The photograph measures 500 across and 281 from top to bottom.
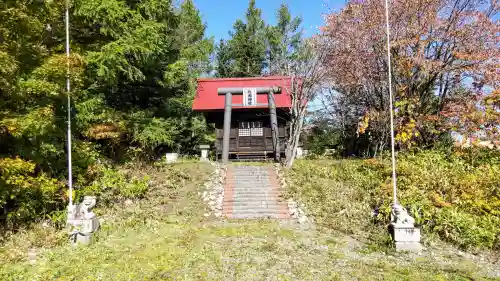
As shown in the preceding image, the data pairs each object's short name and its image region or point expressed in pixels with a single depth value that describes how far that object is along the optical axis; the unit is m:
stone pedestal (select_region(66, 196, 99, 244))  7.73
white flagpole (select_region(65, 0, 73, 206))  8.19
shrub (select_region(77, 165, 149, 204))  10.76
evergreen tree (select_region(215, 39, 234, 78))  30.75
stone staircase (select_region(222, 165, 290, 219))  10.73
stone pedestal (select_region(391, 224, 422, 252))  7.35
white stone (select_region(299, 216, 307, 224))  9.93
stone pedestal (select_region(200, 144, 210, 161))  17.83
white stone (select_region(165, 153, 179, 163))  16.52
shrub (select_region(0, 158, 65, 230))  7.23
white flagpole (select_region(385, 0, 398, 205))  7.84
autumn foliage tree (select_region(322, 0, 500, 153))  12.79
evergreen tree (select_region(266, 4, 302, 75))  29.46
